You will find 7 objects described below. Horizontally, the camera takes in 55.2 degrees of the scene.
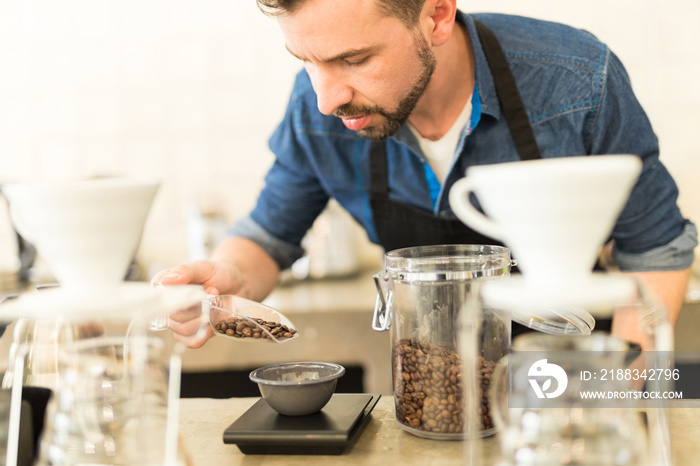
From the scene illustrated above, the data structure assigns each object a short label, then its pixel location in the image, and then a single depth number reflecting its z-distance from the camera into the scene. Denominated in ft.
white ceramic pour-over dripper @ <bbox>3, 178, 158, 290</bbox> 2.33
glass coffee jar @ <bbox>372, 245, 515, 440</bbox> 3.14
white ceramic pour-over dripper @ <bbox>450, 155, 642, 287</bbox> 2.06
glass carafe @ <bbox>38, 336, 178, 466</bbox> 2.73
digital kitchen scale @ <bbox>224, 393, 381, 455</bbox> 3.07
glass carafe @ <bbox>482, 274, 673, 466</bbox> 2.28
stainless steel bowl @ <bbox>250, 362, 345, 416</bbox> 3.26
